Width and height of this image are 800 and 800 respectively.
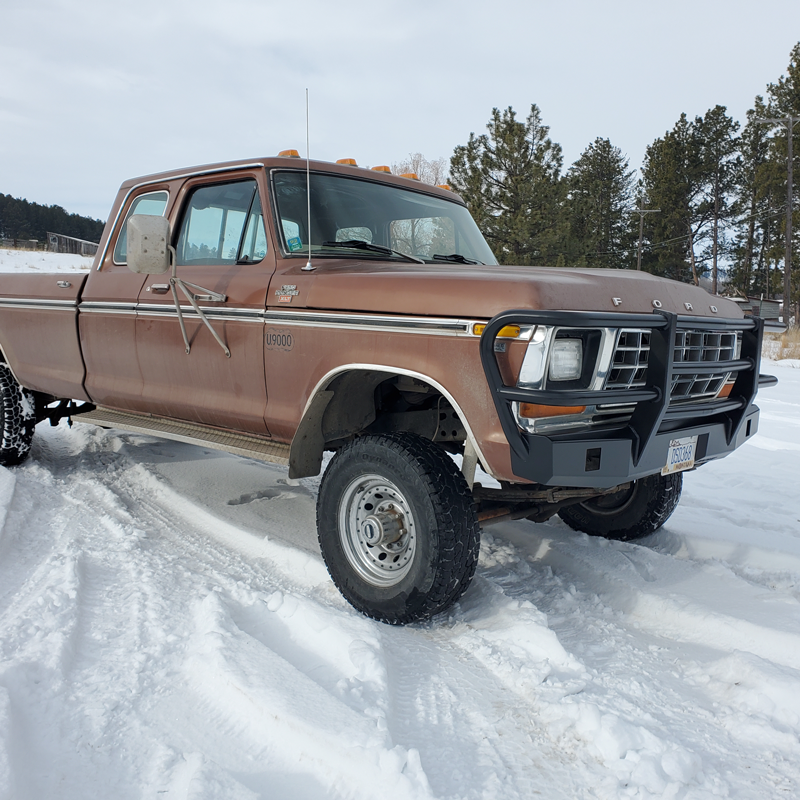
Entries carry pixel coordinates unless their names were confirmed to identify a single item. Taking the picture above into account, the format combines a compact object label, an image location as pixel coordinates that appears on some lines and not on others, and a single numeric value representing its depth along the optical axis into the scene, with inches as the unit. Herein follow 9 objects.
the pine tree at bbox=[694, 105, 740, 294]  1510.8
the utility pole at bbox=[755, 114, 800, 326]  1069.8
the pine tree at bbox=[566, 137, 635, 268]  1620.3
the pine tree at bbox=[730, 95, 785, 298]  1472.7
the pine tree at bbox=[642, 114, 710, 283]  1529.3
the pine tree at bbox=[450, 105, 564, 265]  940.0
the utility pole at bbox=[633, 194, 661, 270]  1435.8
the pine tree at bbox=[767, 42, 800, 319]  1143.0
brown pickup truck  104.0
